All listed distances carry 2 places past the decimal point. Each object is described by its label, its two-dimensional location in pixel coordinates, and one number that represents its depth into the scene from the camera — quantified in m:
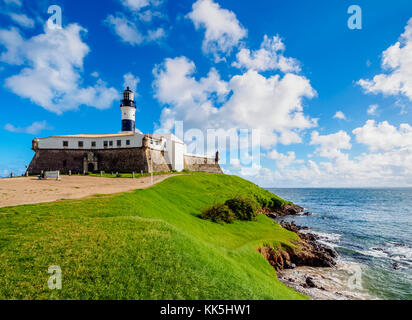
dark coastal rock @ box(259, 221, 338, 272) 14.43
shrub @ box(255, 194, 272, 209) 40.29
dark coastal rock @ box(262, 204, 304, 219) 38.41
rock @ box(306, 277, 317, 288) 12.08
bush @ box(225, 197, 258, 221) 21.39
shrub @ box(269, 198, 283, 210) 42.53
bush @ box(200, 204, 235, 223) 18.70
